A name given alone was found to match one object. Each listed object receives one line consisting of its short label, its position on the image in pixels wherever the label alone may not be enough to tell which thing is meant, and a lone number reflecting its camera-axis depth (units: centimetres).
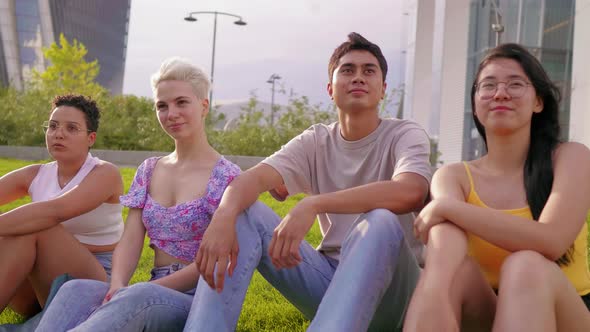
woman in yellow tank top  223
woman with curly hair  325
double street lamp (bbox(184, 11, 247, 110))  2514
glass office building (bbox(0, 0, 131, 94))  4906
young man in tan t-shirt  254
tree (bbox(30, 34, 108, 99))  2794
